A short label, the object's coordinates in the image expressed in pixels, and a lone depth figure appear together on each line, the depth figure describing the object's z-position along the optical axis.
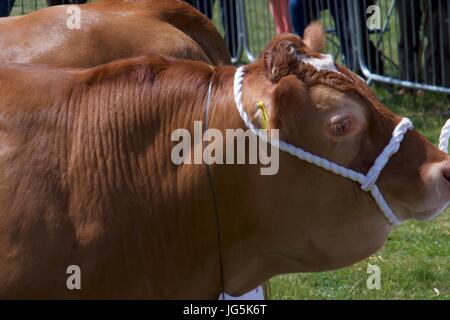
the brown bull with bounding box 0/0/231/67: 5.91
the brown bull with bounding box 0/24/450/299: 3.93
